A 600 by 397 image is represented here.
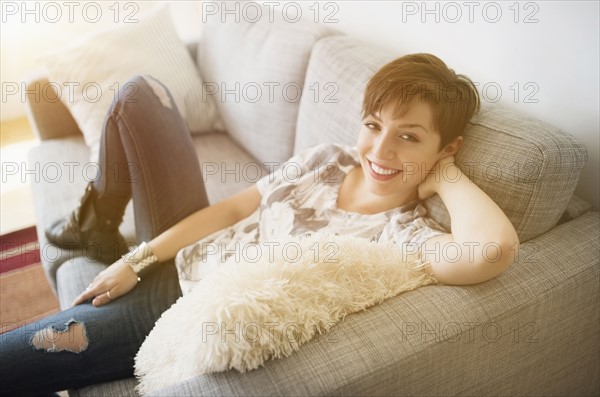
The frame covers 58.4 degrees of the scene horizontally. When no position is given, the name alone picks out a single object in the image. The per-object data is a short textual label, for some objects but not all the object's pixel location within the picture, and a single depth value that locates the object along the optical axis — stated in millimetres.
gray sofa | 836
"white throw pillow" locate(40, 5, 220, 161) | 1866
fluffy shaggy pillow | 832
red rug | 2105
